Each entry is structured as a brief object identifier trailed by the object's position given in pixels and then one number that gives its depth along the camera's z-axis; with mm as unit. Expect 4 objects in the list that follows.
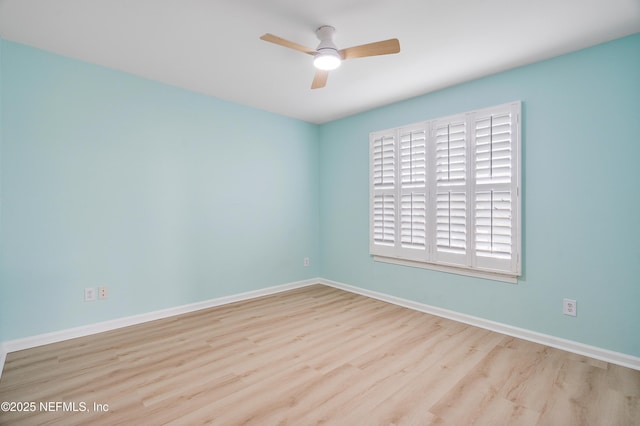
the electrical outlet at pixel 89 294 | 2877
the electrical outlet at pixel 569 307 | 2609
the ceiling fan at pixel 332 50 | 2162
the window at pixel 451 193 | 2939
